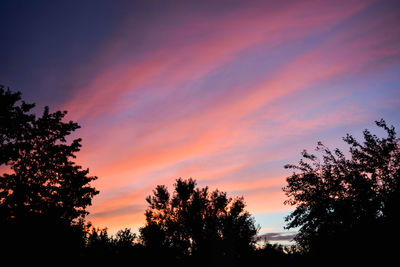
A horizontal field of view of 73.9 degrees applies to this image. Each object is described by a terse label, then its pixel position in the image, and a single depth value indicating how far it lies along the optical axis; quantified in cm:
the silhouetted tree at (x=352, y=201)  1964
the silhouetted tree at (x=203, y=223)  4525
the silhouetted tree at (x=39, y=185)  1786
